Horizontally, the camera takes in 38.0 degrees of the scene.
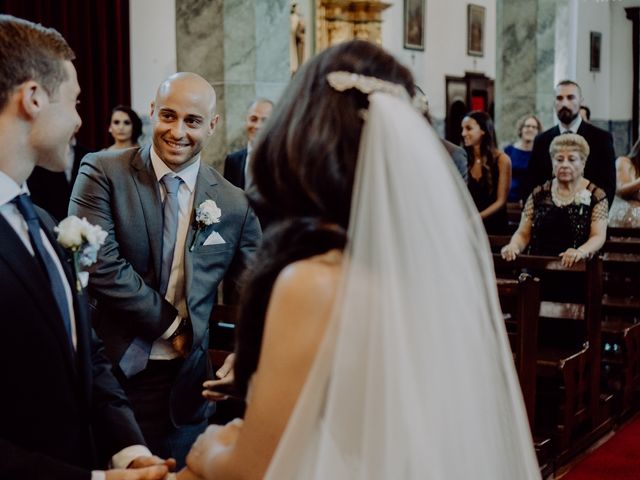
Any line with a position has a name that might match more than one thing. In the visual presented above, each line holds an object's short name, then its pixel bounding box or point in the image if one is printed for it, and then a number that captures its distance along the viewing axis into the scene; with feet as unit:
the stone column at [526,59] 37.81
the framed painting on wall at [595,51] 55.77
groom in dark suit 5.80
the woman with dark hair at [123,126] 22.34
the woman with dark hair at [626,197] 24.80
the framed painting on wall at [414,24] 40.09
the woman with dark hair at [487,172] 22.81
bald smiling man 9.87
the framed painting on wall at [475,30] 44.93
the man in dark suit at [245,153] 18.21
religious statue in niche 33.48
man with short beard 21.88
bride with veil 5.12
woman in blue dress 30.78
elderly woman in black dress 18.53
